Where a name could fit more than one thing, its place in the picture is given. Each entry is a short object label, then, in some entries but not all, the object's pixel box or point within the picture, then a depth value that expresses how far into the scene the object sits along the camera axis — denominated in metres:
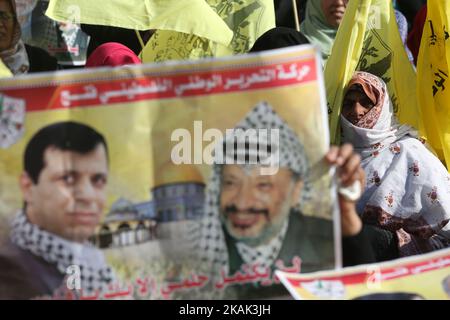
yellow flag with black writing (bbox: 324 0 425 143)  6.63
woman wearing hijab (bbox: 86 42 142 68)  6.34
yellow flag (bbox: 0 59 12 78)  4.64
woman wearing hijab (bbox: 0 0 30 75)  6.12
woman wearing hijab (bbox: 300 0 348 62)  8.68
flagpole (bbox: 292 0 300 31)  7.31
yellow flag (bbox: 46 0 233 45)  6.41
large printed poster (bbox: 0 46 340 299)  3.94
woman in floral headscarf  6.30
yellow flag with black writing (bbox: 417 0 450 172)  6.85
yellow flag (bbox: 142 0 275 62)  6.57
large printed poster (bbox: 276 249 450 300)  4.03
